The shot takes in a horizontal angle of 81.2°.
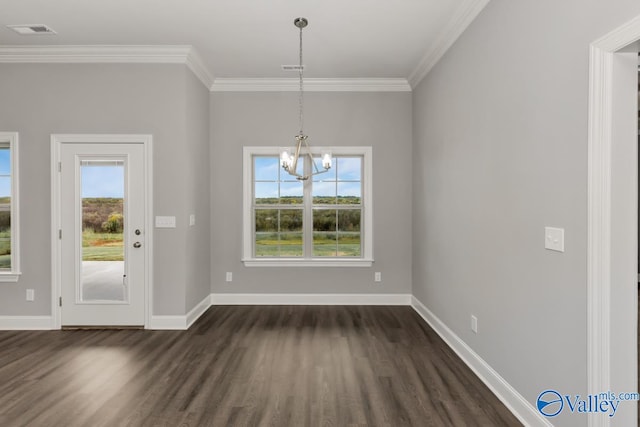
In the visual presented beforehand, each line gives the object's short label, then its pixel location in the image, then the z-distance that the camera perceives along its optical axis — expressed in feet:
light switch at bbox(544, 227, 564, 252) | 6.59
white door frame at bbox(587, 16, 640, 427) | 5.61
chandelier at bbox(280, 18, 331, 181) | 11.27
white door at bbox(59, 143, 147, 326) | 13.35
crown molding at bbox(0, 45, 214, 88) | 13.09
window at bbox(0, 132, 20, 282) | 13.39
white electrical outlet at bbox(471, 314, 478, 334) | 10.01
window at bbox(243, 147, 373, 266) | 17.01
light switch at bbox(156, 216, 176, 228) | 13.47
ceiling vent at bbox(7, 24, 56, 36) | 11.61
